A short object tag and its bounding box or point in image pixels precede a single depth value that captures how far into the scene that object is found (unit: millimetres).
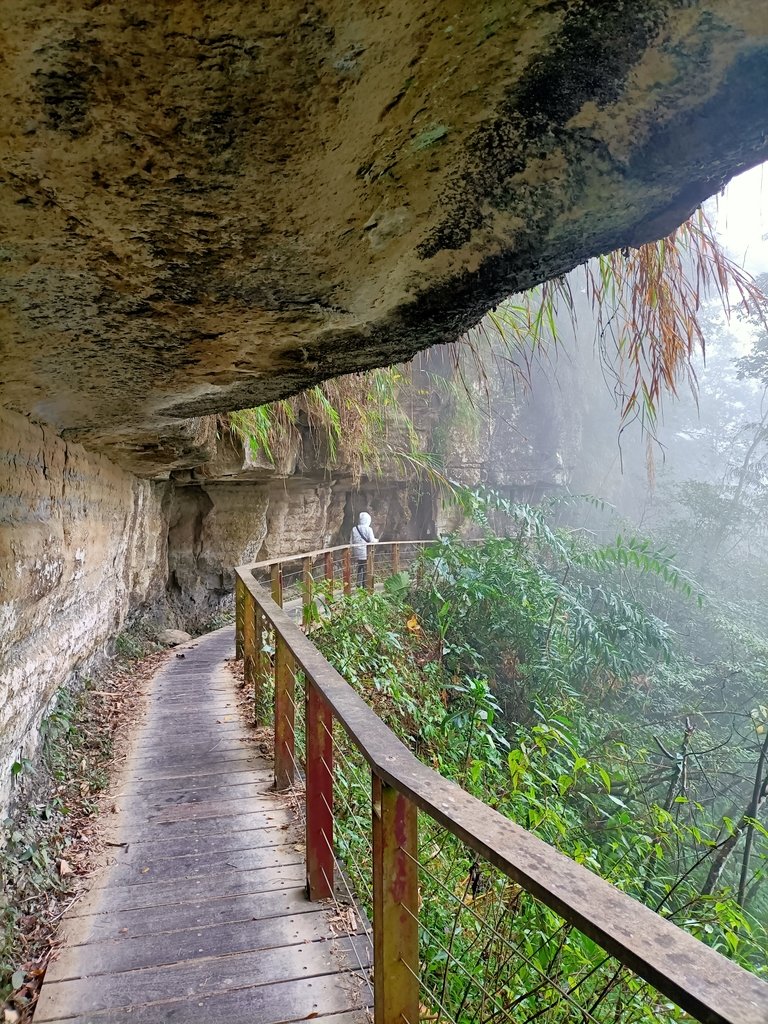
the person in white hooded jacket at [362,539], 10375
